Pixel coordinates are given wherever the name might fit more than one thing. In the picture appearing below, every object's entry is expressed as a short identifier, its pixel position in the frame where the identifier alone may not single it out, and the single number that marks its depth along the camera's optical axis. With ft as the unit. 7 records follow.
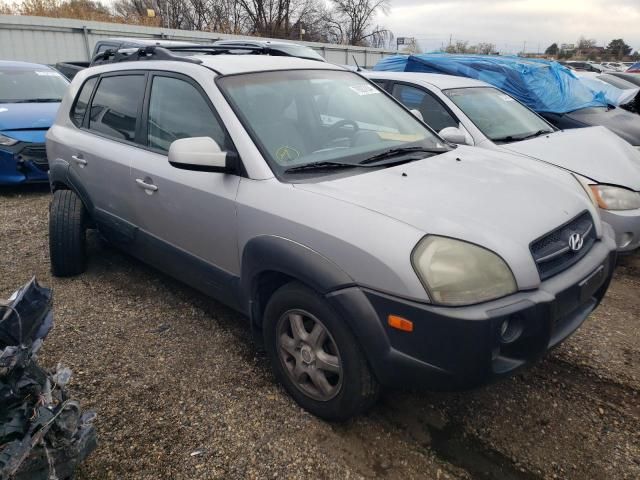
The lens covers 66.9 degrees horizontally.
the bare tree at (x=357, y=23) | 141.18
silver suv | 6.35
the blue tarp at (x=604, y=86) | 33.09
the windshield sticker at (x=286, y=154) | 8.32
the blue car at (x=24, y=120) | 20.22
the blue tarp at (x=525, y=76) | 22.16
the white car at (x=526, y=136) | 12.78
